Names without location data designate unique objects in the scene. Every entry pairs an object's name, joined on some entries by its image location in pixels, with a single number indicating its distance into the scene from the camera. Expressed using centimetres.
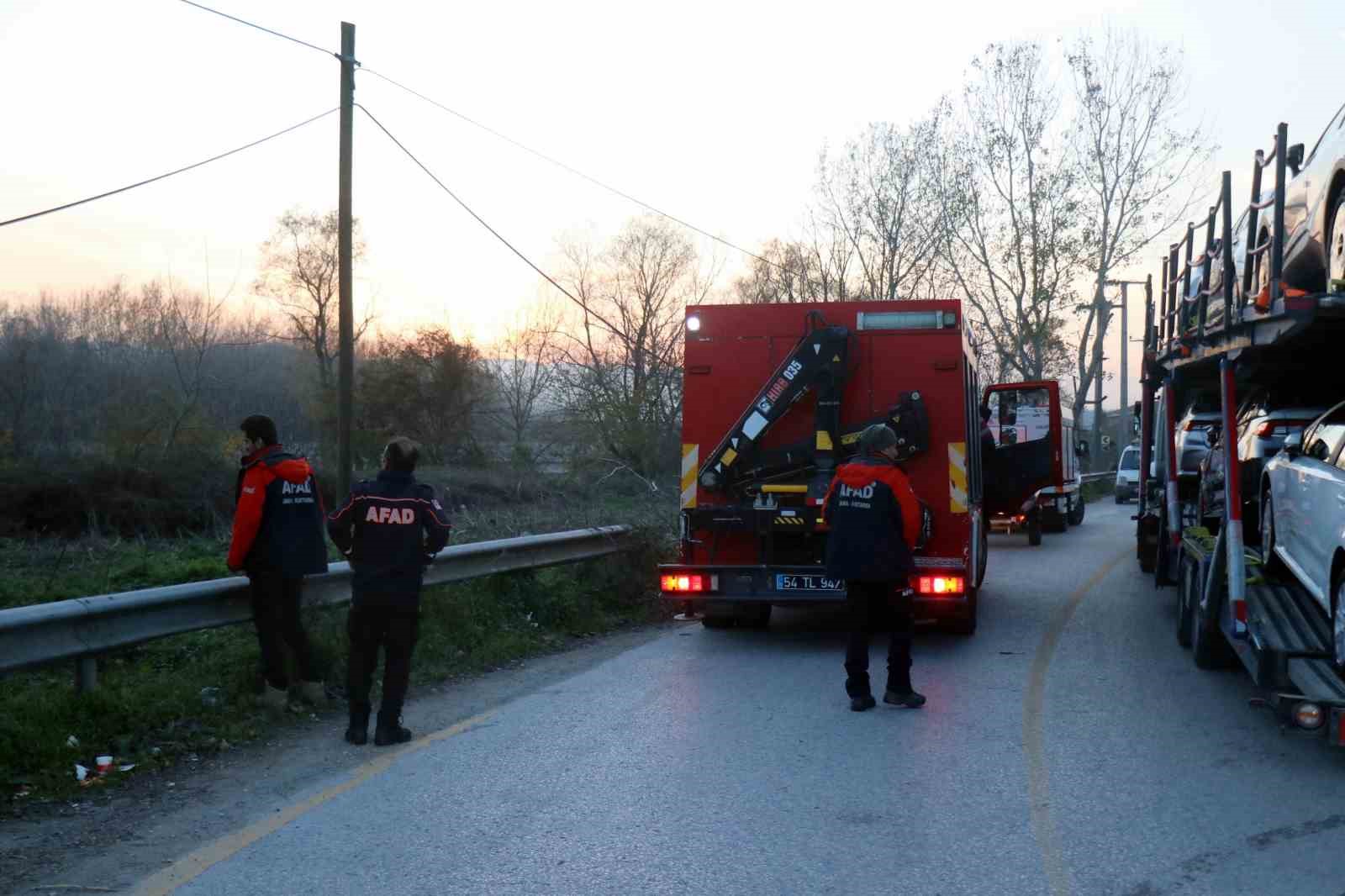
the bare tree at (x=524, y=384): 4566
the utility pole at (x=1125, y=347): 5175
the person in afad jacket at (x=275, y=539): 735
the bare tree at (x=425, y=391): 4969
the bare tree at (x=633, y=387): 3631
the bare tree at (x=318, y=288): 5462
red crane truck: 1038
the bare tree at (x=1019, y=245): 4316
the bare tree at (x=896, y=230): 4266
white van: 3562
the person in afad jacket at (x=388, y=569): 701
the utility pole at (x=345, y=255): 1460
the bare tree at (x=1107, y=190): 4275
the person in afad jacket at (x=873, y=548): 785
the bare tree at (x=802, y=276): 4409
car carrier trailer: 639
